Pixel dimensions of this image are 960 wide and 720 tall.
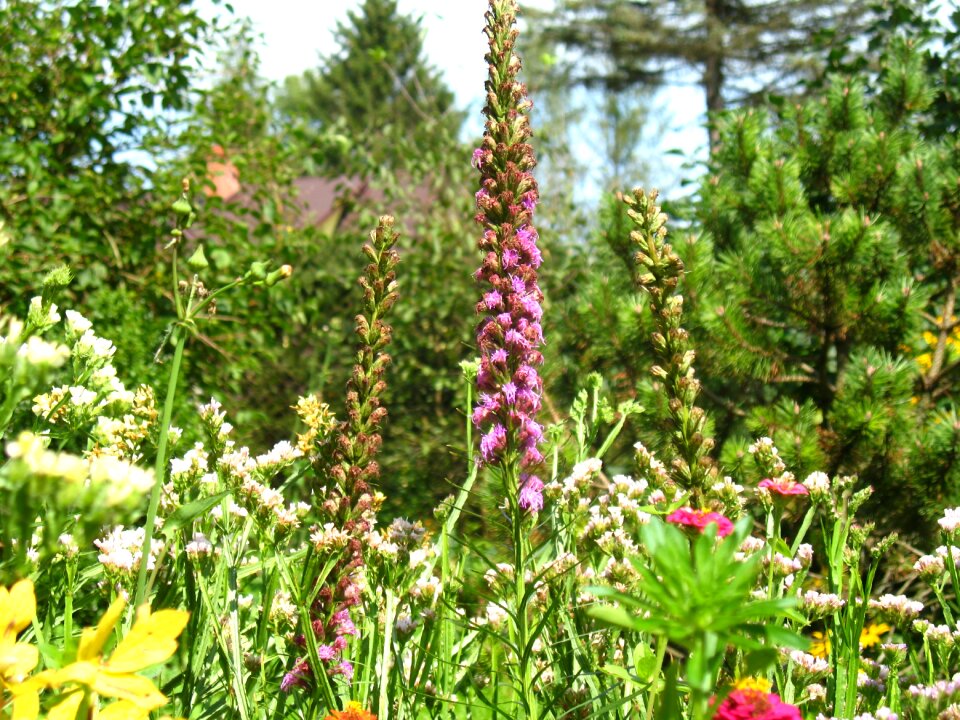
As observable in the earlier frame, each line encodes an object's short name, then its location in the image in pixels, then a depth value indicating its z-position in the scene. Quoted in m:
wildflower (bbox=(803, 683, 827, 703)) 1.66
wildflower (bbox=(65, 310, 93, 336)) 1.97
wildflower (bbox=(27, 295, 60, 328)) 1.42
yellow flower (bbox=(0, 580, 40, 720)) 0.73
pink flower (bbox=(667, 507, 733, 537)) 1.09
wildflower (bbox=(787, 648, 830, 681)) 1.64
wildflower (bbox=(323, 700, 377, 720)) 1.33
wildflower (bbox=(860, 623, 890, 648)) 2.61
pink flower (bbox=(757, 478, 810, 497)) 1.58
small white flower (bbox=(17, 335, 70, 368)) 0.83
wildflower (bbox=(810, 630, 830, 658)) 2.26
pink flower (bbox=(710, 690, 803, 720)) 0.95
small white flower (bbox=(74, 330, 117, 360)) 1.92
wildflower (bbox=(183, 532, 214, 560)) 1.61
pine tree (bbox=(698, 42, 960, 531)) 3.47
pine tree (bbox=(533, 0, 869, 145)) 13.91
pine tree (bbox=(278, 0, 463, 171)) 28.11
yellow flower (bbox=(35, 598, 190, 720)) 0.67
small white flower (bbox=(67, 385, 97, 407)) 1.79
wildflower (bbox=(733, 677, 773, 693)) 1.13
